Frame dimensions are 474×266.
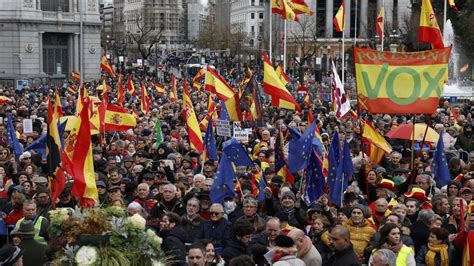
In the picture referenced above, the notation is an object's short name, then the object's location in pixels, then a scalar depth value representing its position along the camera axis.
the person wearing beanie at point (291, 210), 11.33
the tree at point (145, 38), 79.16
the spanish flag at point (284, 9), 31.14
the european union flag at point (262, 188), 12.67
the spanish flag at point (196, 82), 39.74
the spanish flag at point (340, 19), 36.50
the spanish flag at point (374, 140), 16.44
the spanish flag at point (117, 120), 21.57
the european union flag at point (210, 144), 17.19
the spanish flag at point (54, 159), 11.69
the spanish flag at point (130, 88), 36.19
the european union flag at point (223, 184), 12.29
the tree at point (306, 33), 82.94
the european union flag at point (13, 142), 18.55
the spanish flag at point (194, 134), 18.91
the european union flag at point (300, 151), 14.29
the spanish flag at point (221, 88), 22.75
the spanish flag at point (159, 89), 39.59
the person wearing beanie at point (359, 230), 10.33
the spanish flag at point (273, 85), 19.58
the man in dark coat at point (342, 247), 8.84
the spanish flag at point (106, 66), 44.61
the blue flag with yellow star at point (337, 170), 12.52
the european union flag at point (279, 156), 15.28
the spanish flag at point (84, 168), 11.35
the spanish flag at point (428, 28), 20.34
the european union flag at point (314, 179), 12.95
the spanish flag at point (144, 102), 29.32
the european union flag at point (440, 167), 15.23
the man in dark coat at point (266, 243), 9.78
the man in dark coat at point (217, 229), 10.65
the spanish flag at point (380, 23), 42.99
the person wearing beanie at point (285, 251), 8.38
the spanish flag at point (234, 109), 19.56
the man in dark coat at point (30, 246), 9.62
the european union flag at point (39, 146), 16.83
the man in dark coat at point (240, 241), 9.85
